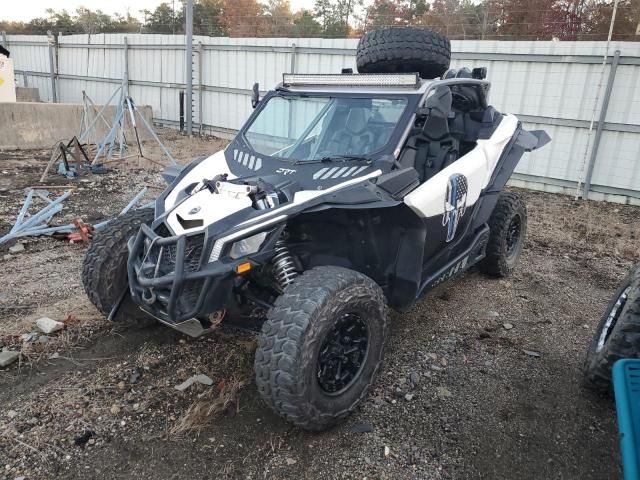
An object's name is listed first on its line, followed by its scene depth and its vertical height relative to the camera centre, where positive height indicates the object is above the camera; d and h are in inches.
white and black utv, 110.2 -35.8
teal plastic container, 67.3 -43.2
